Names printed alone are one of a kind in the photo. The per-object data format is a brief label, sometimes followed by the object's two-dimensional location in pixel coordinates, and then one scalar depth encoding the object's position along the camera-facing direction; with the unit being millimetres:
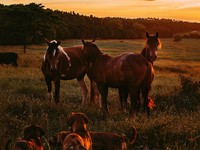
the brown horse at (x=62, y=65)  11953
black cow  31953
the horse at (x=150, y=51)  11195
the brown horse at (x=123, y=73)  10211
